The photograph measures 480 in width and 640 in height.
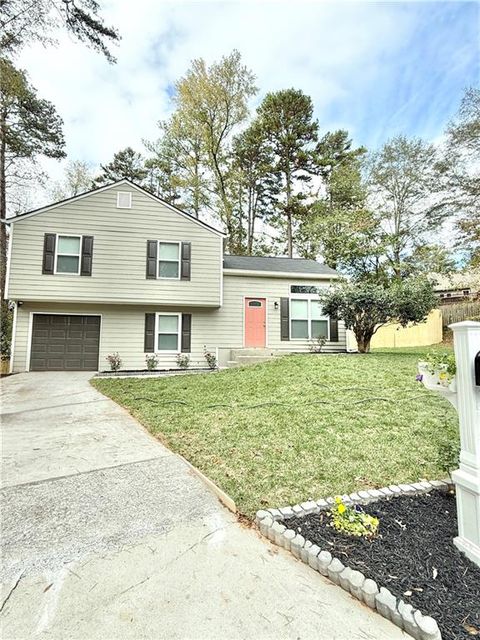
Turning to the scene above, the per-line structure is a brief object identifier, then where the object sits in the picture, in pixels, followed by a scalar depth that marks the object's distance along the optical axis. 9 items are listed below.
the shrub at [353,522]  2.12
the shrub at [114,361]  10.41
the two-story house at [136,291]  10.14
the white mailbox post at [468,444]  1.97
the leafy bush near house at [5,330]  10.59
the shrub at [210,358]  11.03
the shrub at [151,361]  10.63
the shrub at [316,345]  11.59
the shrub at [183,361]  10.86
